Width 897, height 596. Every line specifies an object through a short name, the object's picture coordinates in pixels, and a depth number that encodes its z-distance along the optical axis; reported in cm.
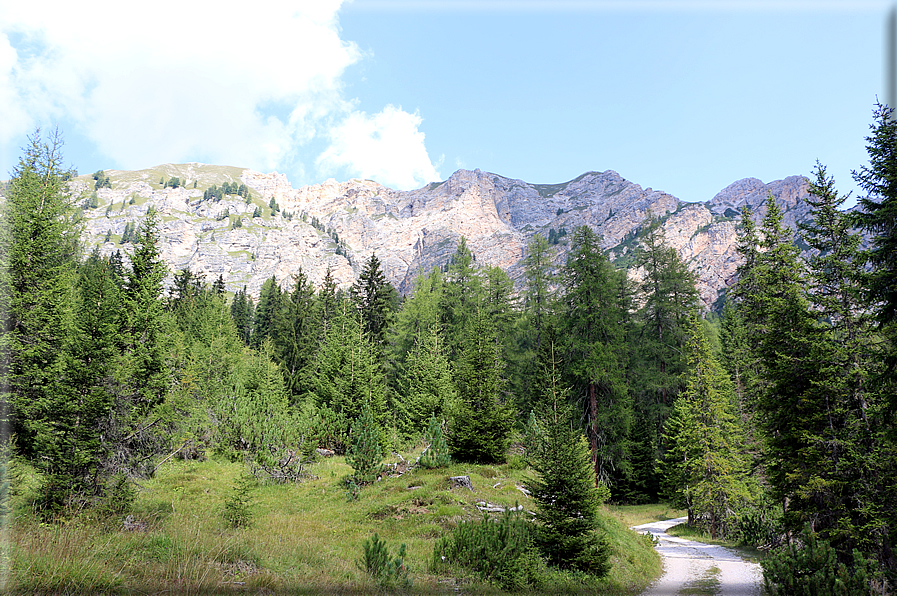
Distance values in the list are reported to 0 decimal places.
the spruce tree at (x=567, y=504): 1013
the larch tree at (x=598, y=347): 2755
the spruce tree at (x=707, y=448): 2250
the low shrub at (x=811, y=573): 850
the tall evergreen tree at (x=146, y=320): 1508
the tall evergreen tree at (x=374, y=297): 4491
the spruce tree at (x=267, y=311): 6247
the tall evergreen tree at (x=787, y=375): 1301
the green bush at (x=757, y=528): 1797
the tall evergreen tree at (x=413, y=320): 3950
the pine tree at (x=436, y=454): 1716
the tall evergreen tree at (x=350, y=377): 2753
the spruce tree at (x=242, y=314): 7406
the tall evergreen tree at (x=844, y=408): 1127
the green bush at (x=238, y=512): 1102
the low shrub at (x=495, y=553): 882
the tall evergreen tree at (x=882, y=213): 1020
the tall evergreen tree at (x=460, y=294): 3994
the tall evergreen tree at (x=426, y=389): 2656
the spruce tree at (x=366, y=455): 1581
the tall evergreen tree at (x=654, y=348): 3322
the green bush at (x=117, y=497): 1102
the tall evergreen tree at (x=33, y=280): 1656
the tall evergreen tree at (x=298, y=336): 4453
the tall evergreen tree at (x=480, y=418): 1802
